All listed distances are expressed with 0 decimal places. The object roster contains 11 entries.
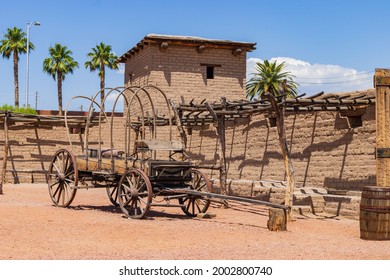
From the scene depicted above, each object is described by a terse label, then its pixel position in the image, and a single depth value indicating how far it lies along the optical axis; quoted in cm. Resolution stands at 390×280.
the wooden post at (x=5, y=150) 2178
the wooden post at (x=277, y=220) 1020
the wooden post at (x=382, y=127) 979
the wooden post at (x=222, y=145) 1499
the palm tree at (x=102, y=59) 4591
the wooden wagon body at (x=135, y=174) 1136
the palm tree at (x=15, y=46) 4519
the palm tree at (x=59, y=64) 4503
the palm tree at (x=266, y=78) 4528
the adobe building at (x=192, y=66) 2289
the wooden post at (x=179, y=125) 1641
